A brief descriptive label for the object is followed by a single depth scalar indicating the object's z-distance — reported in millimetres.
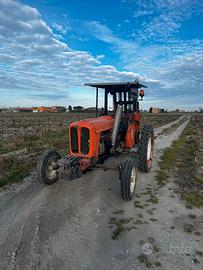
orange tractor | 4762
